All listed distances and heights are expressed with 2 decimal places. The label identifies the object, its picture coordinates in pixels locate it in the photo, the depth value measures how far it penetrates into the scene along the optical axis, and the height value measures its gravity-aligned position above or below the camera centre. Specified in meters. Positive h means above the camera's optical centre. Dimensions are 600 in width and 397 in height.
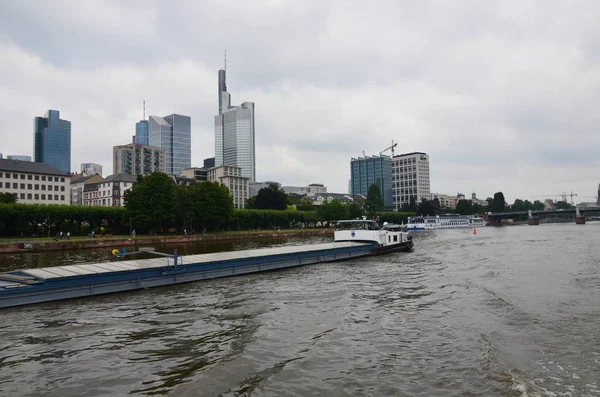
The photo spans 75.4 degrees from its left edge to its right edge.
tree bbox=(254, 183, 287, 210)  169.62 +8.53
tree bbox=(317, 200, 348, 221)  154.50 +2.43
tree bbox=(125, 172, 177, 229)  91.12 +5.04
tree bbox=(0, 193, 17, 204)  98.41 +7.23
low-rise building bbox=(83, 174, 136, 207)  171.88 +15.60
